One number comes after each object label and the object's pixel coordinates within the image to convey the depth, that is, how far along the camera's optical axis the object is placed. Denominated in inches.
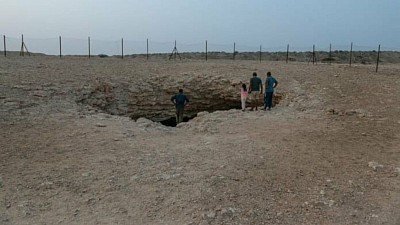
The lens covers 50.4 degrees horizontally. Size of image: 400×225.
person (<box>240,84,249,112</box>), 556.4
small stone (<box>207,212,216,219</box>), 227.8
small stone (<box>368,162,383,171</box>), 301.9
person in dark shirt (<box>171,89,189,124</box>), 569.8
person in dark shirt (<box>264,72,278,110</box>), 534.9
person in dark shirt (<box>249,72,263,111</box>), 549.0
